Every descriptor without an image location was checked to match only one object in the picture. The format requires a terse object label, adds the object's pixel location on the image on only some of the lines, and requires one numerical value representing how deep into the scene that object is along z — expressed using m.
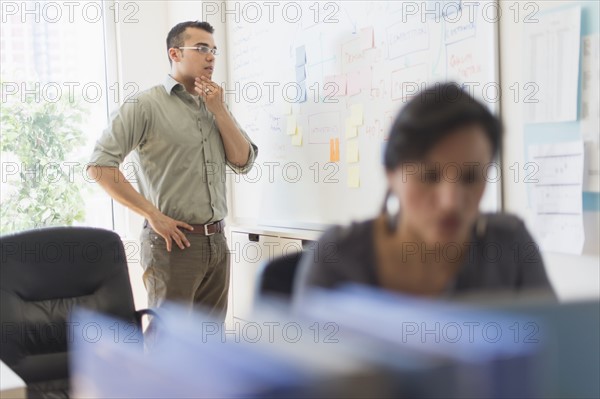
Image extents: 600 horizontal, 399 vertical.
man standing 2.91
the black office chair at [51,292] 2.20
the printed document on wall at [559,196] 1.91
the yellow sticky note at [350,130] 2.86
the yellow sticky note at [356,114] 2.83
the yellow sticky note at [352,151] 2.86
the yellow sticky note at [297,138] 3.26
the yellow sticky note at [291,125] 3.30
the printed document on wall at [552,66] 1.91
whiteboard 2.36
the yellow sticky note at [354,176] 2.84
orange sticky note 3.01
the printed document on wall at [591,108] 1.86
